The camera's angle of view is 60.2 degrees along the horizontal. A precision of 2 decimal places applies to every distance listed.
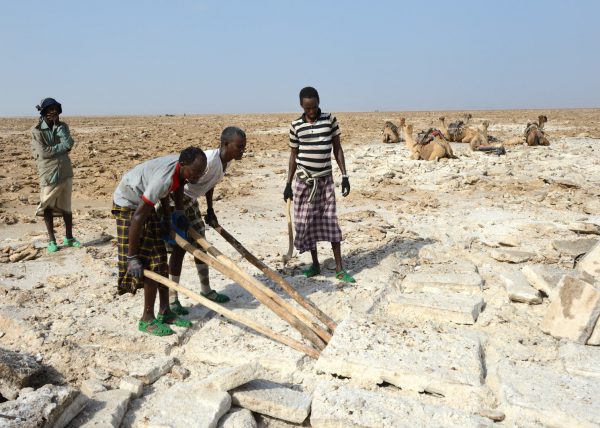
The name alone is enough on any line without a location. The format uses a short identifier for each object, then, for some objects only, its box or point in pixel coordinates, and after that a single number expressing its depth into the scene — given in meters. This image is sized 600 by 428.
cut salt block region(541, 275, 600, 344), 3.35
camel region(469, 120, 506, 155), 11.88
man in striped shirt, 4.50
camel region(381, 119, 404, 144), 15.45
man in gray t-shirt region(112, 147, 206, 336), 3.18
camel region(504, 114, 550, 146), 13.09
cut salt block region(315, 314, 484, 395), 2.92
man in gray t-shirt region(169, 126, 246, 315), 3.58
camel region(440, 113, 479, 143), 14.24
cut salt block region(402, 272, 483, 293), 4.32
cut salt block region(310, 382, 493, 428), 2.58
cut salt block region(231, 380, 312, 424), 2.72
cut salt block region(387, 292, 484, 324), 3.77
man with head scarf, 5.52
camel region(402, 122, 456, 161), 11.09
